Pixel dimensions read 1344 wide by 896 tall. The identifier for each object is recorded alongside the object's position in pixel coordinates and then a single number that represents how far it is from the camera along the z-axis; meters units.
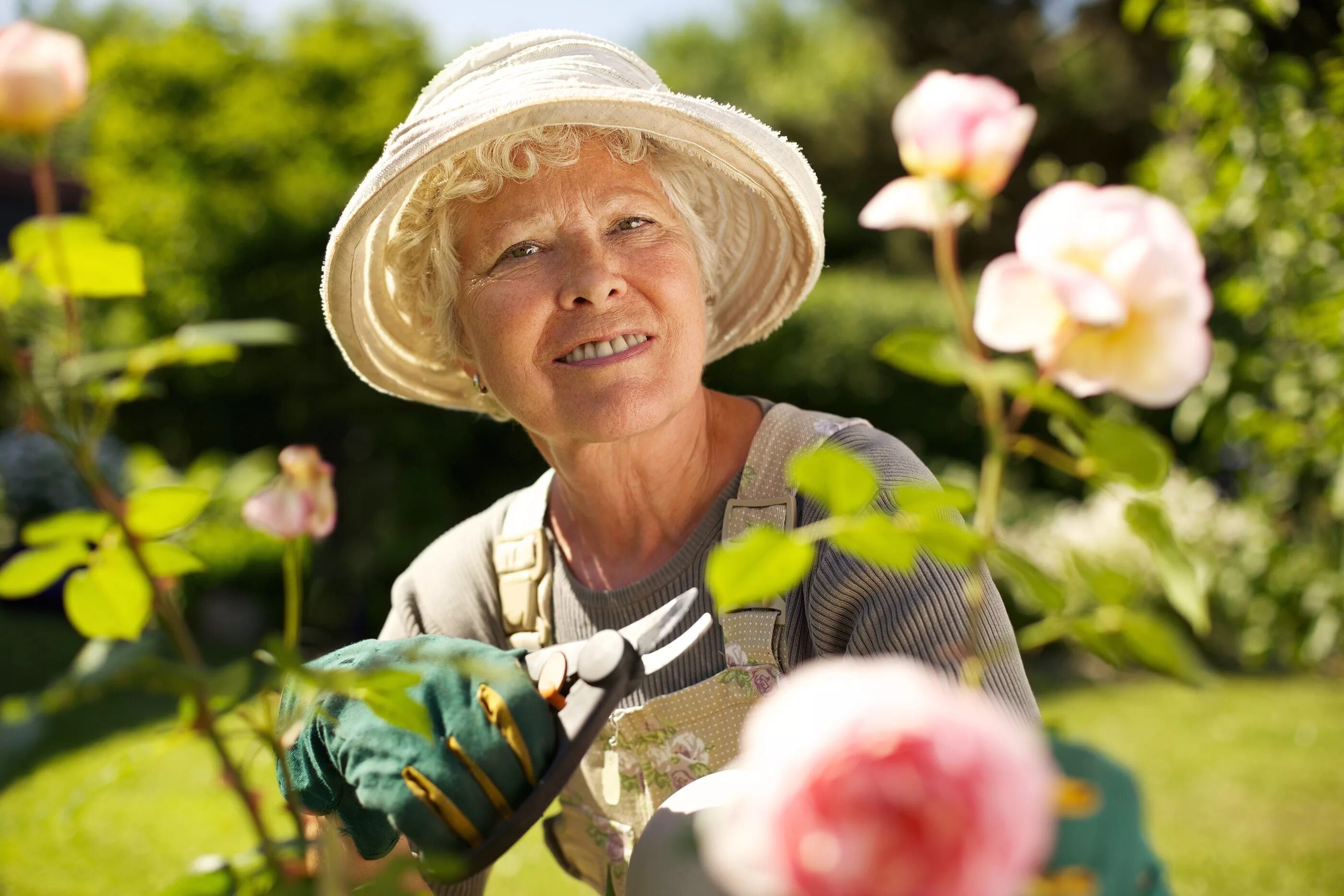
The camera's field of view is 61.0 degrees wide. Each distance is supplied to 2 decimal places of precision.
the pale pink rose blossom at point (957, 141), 0.66
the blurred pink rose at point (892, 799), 0.48
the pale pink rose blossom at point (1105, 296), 0.62
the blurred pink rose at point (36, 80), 0.71
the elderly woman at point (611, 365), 1.70
